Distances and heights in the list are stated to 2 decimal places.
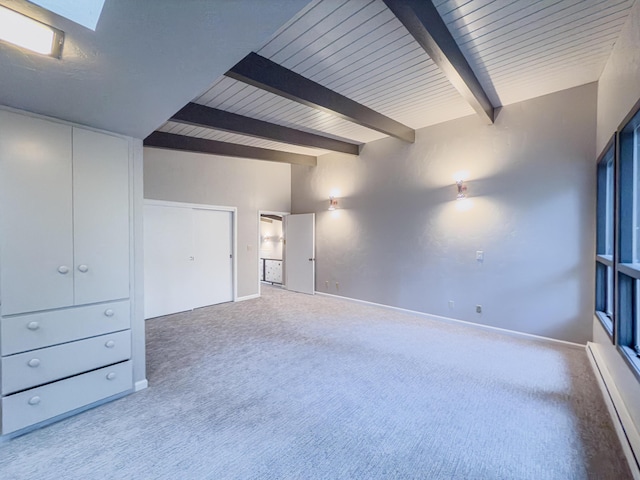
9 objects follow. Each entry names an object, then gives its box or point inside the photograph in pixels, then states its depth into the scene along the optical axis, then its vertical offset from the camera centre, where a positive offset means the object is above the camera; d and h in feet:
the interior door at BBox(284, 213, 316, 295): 21.17 -1.27
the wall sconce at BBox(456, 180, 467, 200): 13.67 +2.17
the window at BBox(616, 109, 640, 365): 7.32 -0.03
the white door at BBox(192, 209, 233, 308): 17.58 -1.36
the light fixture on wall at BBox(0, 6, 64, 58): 3.71 +2.81
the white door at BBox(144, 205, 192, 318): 15.44 -1.32
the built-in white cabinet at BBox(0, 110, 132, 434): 6.28 -0.77
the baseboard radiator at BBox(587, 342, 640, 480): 5.45 -4.11
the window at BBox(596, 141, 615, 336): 10.01 -0.10
